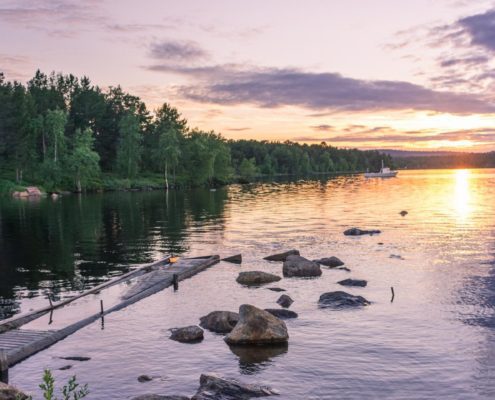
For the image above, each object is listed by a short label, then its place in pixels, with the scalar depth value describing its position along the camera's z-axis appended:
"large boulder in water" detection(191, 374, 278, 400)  20.39
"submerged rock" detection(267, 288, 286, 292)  37.94
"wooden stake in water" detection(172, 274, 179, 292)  39.71
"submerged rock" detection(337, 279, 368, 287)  39.20
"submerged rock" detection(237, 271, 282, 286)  40.41
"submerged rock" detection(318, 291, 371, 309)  33.50
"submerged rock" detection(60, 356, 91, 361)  25.09
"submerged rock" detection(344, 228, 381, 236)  66.50
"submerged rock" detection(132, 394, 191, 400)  19.72
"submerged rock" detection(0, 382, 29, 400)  19.80
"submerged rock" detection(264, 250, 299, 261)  49.81
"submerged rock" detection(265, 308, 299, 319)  31.30
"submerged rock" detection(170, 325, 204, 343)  27.58
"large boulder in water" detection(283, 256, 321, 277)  42.50
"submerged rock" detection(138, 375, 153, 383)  22.67
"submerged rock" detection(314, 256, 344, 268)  46.62
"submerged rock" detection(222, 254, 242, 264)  49.47
